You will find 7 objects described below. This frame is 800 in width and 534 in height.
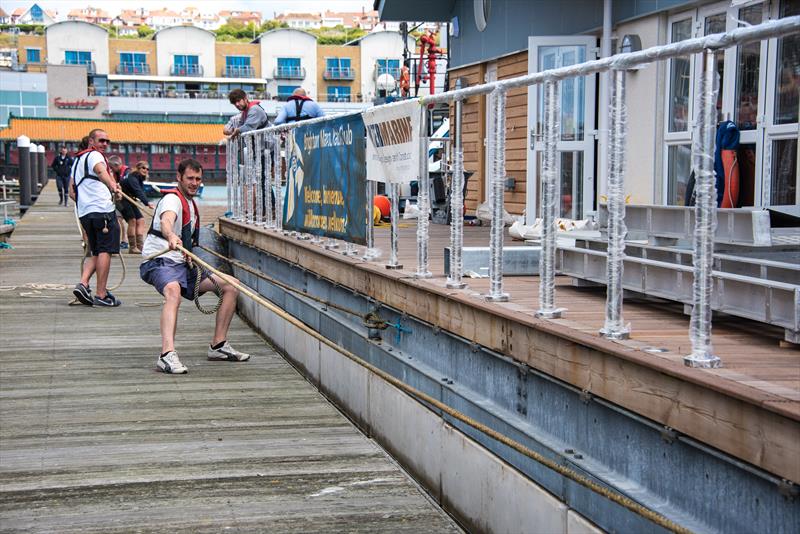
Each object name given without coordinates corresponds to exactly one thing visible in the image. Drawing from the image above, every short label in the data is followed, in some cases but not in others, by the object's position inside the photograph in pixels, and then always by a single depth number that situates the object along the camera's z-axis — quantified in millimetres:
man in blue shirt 13695
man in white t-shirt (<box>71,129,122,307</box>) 12820
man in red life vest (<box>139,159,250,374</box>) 9336
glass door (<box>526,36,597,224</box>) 11461
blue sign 8766
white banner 7117
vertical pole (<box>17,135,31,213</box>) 36969
